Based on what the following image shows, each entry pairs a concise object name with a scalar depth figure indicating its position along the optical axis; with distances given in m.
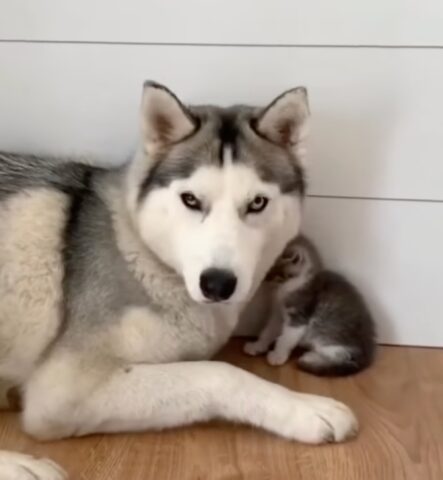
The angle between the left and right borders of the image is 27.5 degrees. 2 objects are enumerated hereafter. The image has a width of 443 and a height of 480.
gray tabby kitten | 2.25
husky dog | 1.86
